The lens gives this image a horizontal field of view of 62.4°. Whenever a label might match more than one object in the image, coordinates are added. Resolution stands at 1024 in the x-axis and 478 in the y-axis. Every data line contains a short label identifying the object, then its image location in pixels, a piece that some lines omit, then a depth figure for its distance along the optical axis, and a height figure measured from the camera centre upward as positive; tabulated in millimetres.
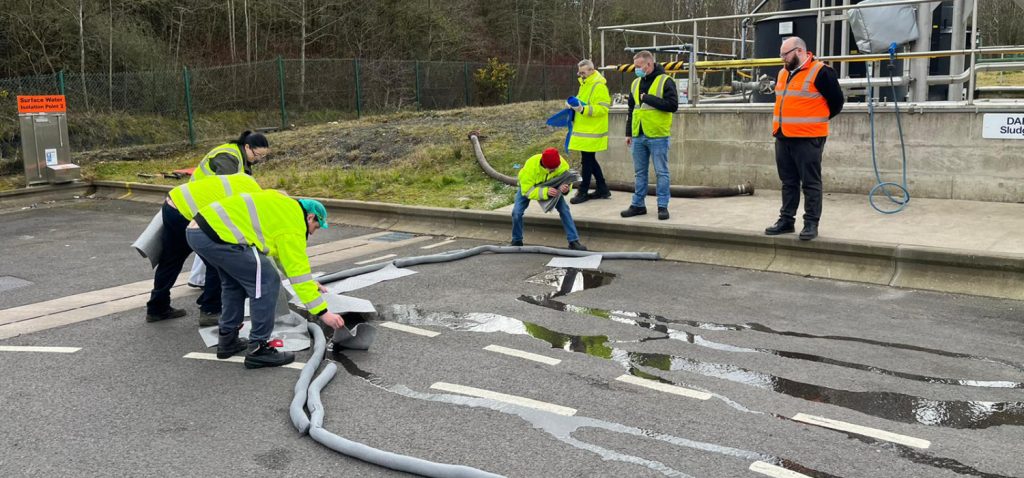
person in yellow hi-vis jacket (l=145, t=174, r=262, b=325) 6902 -1121
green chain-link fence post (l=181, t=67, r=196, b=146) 22594 +887
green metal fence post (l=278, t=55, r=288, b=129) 25094 +1560
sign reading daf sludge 9422 -58
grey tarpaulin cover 11562 +1320
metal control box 17141 +11
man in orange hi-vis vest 8352 +111
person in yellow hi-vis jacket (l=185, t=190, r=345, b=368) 5492 -771
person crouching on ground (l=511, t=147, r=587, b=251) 9242 -590
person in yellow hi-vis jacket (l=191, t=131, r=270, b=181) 6961 -151
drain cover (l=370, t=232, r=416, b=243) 11148 -1364
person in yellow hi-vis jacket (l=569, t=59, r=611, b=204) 10898 +210
